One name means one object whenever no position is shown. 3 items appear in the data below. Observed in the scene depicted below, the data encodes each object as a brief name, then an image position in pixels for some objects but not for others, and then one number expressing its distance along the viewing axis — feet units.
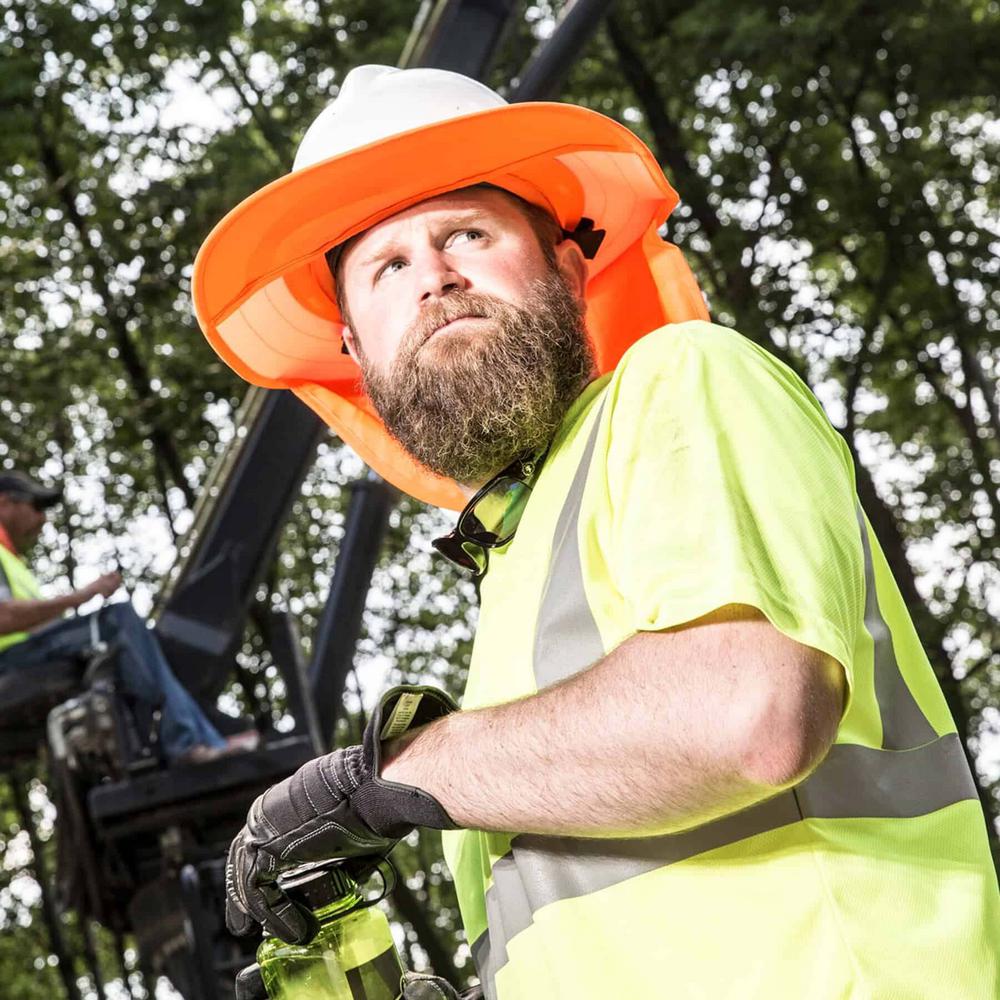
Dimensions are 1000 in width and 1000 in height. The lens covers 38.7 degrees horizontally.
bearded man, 4.71
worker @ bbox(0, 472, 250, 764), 19.12
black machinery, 18.90
